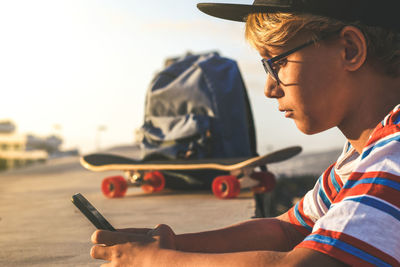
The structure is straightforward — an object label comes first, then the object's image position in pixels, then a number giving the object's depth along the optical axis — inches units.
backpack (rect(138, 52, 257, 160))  173.5
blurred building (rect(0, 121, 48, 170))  1583.4
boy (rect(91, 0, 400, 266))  36.3
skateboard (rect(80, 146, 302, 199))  154.2
